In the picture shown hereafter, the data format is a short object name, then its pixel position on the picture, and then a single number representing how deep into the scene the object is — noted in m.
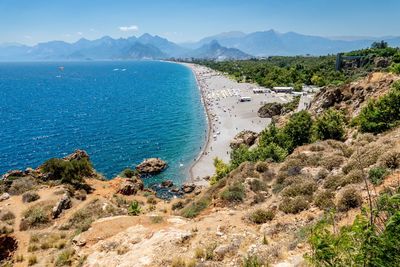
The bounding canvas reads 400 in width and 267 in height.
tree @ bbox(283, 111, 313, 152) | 38.75
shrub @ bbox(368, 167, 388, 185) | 15.40
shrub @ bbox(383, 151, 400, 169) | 16.83
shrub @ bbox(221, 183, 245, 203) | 20.98
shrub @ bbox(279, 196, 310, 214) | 16.75
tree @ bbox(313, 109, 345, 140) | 35.19
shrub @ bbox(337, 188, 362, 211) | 14.40
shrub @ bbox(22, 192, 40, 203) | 30.03
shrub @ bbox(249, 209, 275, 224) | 16.64
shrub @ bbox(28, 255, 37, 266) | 17.20
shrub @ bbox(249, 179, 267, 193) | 21.83
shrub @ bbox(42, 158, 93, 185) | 36.44
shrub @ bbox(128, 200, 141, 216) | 26.09
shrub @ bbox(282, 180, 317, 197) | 18.42
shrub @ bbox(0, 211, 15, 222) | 25.83
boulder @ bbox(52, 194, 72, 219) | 26.88
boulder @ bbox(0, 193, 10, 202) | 31.11
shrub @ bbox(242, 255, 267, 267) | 10.79
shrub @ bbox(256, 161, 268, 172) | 25.55
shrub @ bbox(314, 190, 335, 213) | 15.70
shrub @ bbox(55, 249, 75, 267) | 15.66
